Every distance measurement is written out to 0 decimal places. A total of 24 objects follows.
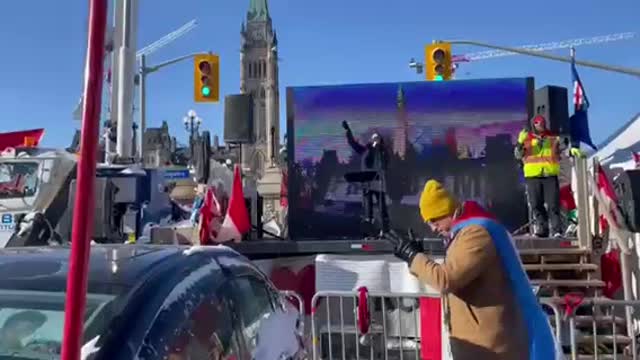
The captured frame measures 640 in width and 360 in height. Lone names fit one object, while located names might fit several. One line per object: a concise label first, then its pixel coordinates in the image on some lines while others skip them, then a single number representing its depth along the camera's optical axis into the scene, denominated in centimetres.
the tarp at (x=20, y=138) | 1570
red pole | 176
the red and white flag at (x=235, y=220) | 915
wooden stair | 663
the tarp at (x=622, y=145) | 1108
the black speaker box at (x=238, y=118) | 1157
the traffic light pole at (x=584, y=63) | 1650
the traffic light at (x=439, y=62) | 1695
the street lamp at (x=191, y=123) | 4715
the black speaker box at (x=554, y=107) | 1072
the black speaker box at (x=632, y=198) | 716
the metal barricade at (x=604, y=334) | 653
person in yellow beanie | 340
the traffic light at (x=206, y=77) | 1681
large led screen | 1144
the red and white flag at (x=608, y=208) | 764
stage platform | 859
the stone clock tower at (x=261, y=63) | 10519
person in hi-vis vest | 959
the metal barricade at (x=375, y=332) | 678
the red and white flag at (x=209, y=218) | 893
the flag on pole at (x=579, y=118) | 1243
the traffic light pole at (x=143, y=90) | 2244
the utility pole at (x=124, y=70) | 1358
